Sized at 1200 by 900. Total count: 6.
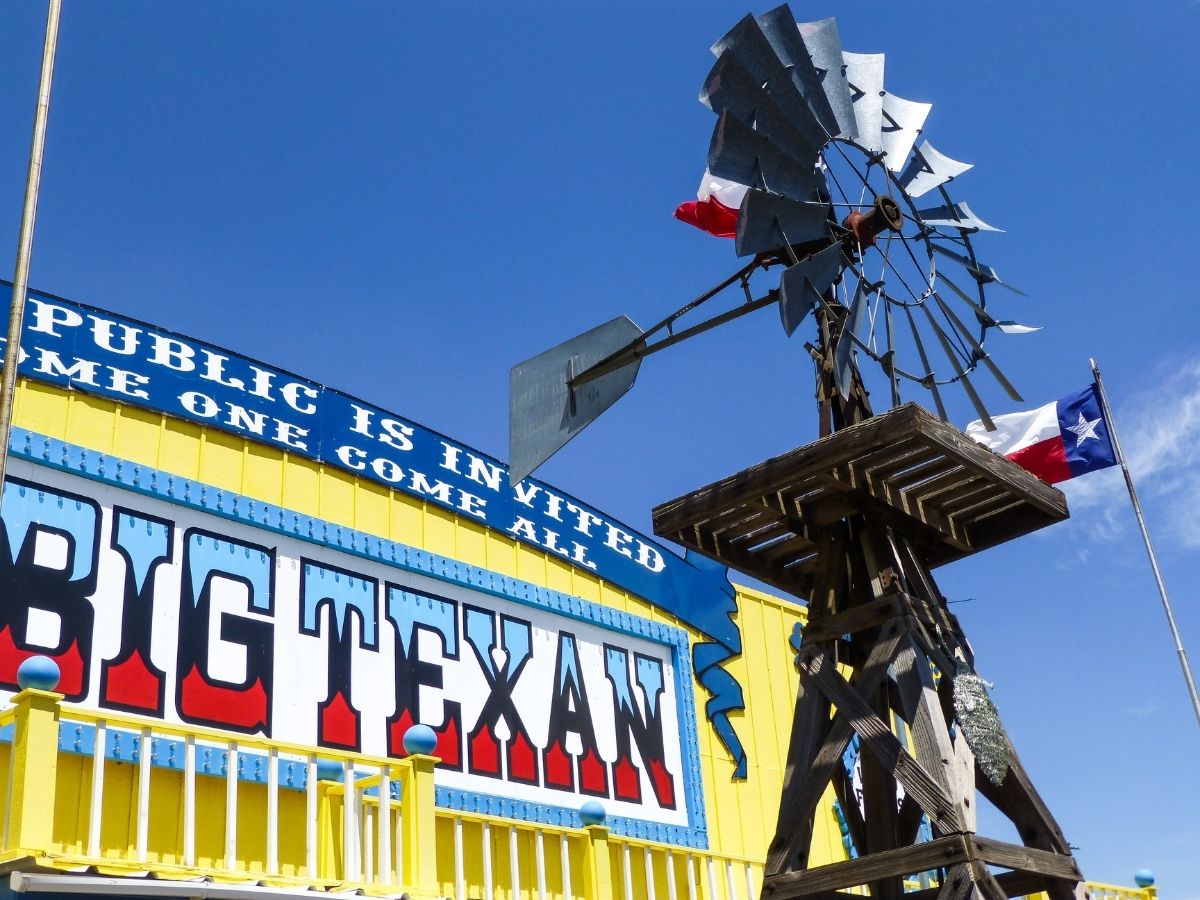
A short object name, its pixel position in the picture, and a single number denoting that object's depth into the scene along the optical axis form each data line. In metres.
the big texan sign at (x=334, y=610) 9.02
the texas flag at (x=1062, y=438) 14.46
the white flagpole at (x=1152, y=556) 14.24
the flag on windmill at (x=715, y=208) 11.09
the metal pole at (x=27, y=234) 6.65
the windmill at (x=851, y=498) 7.43
